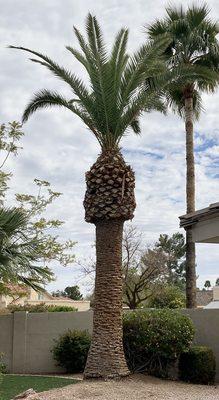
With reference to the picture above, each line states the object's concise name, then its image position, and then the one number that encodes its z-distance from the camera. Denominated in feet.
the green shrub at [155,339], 44.83
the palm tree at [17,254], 45.75
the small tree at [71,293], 214.32
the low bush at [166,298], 113.42
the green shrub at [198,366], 45.88
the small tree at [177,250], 181.27
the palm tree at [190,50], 68.33
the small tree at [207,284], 253.40
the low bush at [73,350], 55.62
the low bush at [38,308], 85.30
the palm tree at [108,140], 43.34
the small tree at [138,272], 113.50
